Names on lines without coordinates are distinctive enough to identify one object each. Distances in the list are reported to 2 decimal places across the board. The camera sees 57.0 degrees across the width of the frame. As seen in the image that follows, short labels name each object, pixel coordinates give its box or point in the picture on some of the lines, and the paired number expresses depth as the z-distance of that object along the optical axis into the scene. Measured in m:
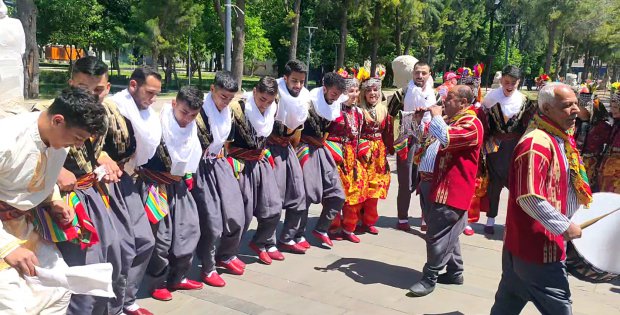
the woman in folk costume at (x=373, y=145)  5.88
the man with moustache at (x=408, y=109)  6.04
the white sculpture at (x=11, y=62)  3.18
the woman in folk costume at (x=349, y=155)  5.61
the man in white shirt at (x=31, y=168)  2.41
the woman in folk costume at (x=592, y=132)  5.95
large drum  3.13
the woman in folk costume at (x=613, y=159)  5.66
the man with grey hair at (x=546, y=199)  3.00
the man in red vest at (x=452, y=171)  4.09
